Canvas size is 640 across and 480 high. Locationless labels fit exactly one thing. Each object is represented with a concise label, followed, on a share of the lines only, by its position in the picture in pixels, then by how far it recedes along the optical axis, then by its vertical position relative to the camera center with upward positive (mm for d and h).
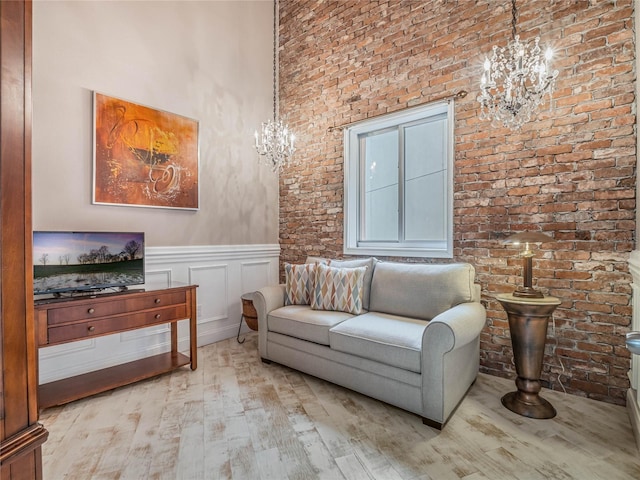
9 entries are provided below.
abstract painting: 2877 +782
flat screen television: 2297 -159
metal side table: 2180 -743
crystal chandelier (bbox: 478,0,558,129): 2092 +971
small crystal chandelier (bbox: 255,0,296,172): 3332 +949
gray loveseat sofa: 2059 -707
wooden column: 609 -36
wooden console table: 2225 -618
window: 3293 +588
